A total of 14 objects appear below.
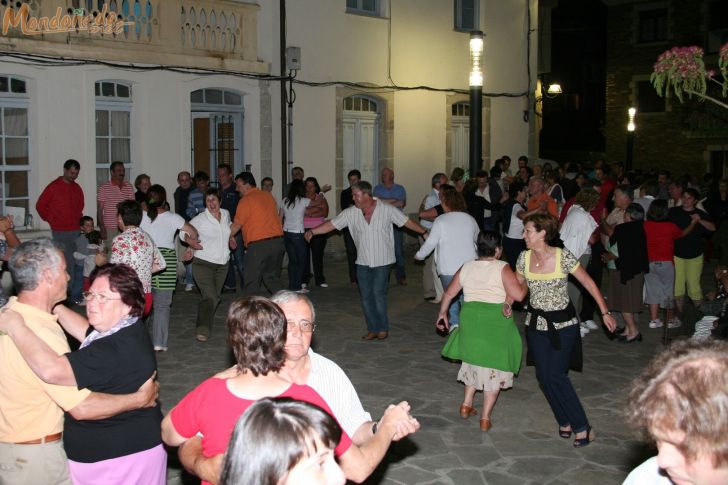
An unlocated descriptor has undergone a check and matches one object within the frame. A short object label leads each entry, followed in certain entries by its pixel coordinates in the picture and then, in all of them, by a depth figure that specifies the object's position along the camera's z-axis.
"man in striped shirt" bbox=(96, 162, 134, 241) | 13.34
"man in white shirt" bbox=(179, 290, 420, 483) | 4.18
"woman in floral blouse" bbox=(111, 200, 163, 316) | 8.05
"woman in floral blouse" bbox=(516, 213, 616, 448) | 6.90
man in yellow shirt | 4.11
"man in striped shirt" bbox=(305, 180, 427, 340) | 10.28
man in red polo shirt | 12.78
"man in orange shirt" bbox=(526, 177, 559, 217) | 11.28
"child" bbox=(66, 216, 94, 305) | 12.50
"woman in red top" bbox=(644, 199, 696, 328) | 10.70
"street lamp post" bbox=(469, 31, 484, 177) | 12.40
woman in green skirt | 7.25
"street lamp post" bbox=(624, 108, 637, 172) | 29.65
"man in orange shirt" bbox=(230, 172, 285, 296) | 11.33
